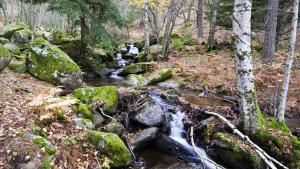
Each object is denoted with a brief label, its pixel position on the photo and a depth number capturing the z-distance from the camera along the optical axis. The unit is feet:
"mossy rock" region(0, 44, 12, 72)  22.68
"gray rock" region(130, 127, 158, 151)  19.18
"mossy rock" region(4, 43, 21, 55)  31.88
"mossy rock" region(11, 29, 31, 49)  41.65
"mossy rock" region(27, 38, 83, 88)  25.75
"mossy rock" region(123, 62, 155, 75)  39.49
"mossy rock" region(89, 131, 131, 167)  16.46
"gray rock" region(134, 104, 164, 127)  20.97
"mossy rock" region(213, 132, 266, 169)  16.76
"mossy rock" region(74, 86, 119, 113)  21.13
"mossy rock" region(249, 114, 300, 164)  16.91
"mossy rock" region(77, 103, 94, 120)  19.25
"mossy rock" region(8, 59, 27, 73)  26.49
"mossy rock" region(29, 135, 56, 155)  14.35
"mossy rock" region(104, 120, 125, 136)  18.78
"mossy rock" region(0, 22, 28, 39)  42.24
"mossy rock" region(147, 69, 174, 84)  34.29
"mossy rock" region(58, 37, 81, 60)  38.24
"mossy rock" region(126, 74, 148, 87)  33.39
